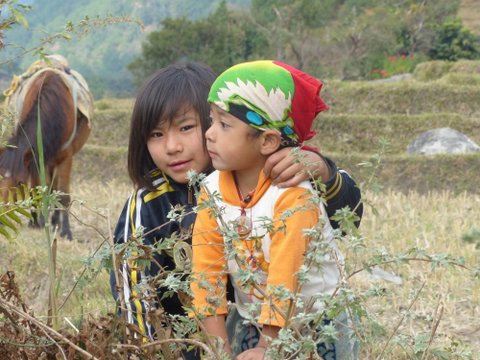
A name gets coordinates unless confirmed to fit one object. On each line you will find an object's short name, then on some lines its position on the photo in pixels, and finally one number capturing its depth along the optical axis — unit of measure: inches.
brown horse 216.7
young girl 92.7
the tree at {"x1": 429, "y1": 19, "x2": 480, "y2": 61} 1049.5
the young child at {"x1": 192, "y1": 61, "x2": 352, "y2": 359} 72.5
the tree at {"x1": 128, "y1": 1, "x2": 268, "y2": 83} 1106.1
